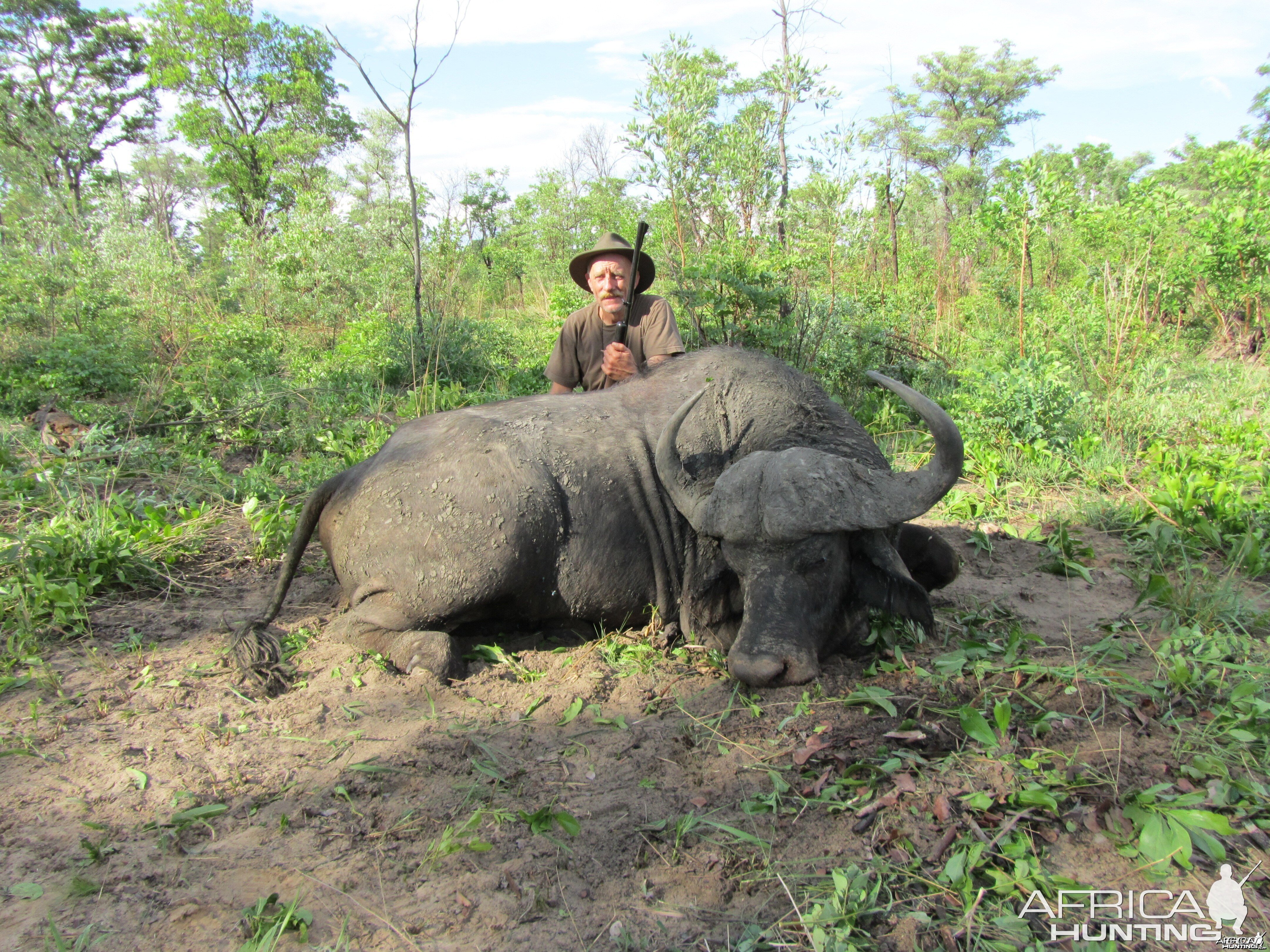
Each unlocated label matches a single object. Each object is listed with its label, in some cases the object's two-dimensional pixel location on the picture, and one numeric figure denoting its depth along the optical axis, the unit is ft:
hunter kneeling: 17.46
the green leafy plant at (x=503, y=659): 10.96
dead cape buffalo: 10.23
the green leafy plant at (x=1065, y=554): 14.06
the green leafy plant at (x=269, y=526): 14.38
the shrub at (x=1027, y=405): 18.86
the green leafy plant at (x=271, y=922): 5.98
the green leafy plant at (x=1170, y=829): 6.42
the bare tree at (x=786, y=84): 32.09
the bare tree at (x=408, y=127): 27.99
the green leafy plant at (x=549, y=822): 7.47
